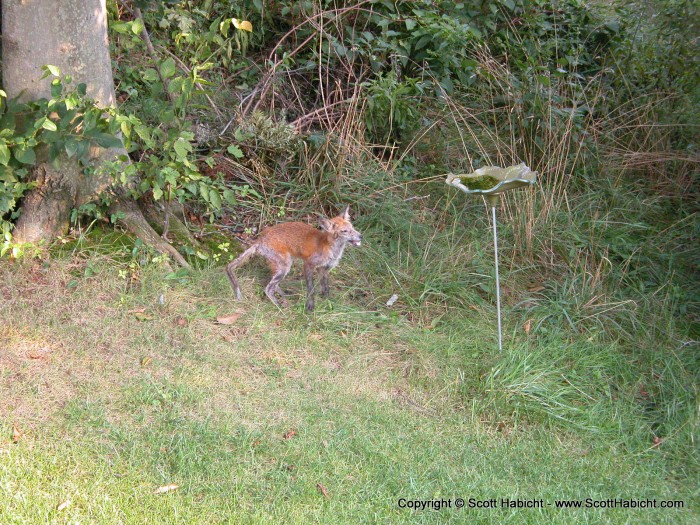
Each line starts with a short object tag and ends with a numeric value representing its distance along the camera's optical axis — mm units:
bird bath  5969
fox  7051
